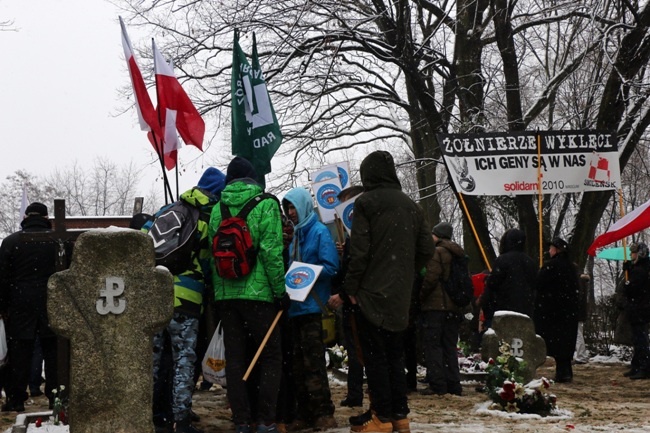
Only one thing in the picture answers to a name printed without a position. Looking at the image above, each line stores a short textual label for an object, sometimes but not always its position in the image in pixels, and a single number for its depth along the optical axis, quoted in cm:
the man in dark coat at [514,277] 1046
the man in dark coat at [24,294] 865
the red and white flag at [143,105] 853
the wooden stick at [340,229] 903
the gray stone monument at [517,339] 872
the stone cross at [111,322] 544
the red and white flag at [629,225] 1139
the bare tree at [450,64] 1511
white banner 1291
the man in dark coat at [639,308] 1189
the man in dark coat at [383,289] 645
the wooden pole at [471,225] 1297
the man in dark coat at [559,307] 1114
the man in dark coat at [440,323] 941
